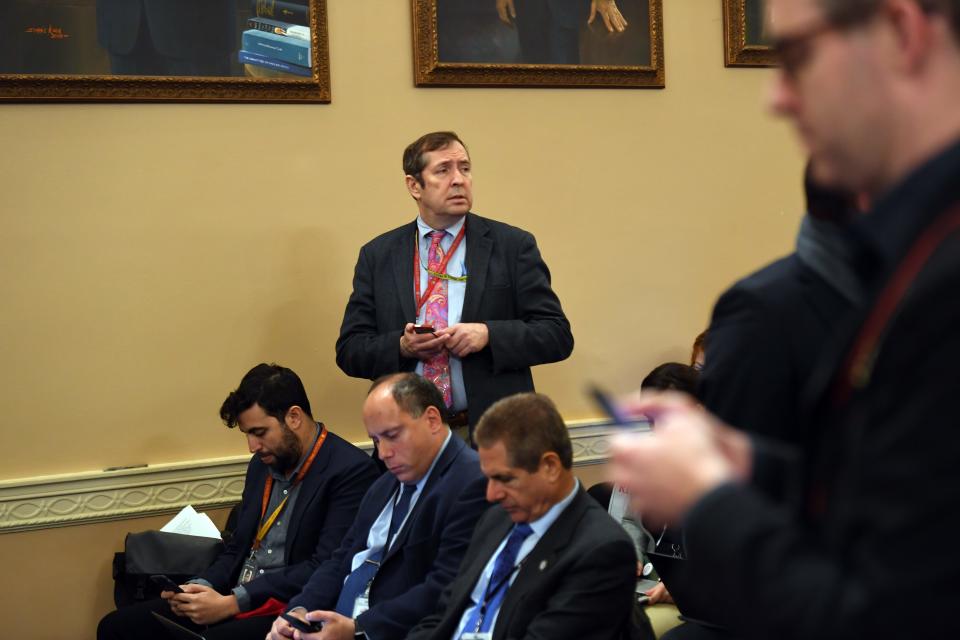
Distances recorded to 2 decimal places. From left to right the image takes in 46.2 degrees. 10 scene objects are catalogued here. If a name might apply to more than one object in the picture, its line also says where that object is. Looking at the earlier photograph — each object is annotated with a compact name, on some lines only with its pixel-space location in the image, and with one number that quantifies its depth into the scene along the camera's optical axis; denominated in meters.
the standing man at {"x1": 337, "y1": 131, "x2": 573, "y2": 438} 4.48
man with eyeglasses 0.96
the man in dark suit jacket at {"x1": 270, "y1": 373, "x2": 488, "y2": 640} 3.79
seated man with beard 4.50
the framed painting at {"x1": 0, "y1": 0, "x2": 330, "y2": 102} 5.00
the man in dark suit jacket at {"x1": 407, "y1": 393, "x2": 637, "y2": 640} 3.00
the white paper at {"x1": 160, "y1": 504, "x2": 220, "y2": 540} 4.94
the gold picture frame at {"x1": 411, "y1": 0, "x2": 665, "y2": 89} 5.47
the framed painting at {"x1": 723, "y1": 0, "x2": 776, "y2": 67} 6.02
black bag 4.71
